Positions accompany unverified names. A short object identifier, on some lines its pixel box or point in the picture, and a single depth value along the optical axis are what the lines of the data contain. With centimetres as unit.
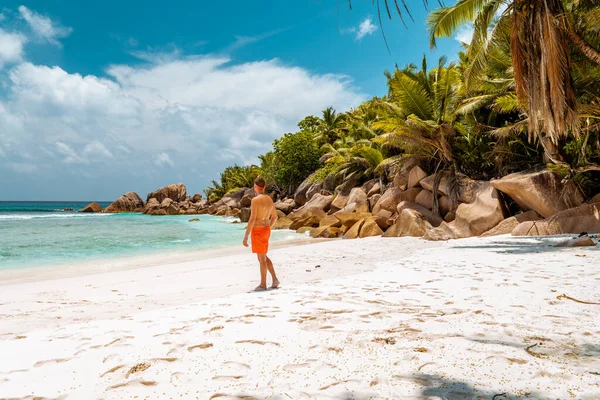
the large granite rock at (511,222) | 1172
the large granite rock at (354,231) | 1501
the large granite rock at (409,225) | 1291
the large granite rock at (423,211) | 1495
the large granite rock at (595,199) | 1065
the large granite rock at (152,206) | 5351
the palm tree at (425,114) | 1532
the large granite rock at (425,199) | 1614
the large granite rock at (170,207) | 5147
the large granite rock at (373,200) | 1979
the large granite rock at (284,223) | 2214
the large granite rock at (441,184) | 1534
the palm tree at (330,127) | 4041
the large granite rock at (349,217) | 1688
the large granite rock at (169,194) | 6034
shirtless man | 524
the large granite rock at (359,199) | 1970
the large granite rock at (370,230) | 1473
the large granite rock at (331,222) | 1716
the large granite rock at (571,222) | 985
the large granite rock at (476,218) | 1235
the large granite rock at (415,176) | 1695
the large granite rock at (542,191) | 1112
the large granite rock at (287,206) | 3256
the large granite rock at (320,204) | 2324
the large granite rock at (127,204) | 6253
